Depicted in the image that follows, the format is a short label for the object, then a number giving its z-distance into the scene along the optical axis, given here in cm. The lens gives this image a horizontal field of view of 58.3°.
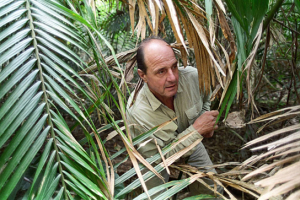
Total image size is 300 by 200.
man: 135
